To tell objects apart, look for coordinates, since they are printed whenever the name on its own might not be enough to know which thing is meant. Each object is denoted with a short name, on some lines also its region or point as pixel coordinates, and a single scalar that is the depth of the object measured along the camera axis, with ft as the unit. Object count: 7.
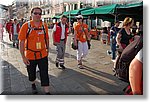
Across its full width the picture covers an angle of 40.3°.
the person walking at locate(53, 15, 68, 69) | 19.92
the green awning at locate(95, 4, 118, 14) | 14.73
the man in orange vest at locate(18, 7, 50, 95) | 13.96
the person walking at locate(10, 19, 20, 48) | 13.63
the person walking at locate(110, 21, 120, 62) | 18.49
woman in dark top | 16.02
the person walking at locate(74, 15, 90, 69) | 22.10
